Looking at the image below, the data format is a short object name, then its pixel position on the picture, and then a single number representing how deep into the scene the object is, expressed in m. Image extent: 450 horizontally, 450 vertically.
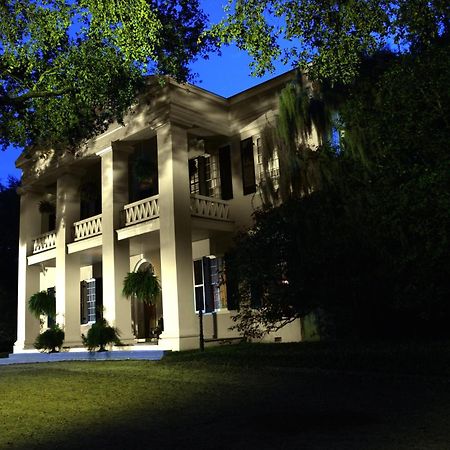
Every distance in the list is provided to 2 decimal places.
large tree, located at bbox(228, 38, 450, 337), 9.52
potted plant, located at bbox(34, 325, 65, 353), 18.67
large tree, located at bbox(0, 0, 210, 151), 10.42
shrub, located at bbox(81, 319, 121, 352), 16.53
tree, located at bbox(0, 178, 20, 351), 24.69
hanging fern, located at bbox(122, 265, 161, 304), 16.23
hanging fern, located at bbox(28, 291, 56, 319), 19.73
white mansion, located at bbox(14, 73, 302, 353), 15.90
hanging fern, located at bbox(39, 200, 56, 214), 22.50
